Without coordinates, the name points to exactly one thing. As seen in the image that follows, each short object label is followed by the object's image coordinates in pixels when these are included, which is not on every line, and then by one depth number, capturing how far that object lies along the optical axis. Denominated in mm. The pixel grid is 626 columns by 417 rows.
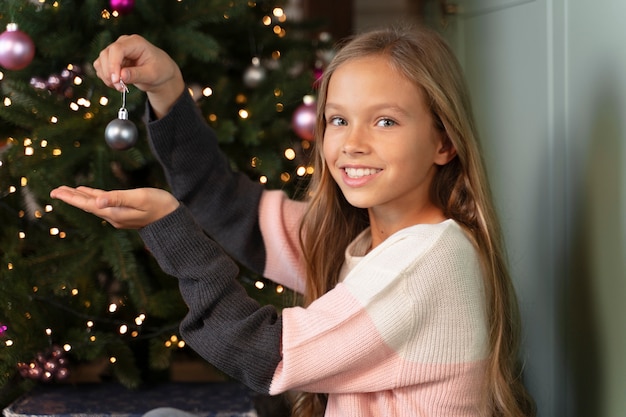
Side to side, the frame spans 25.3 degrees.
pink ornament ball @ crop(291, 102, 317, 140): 1982
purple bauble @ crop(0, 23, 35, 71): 1770
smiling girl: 1513
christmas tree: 1847
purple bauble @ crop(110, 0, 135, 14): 1875
